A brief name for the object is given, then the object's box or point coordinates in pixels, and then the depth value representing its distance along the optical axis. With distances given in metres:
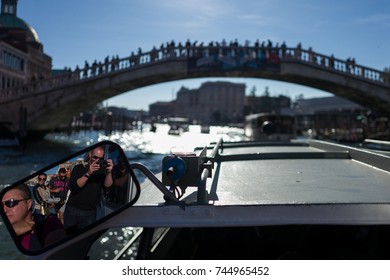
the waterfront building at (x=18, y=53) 29.17
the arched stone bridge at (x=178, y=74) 20.59
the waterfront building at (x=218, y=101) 102.50
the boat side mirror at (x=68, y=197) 1.38
